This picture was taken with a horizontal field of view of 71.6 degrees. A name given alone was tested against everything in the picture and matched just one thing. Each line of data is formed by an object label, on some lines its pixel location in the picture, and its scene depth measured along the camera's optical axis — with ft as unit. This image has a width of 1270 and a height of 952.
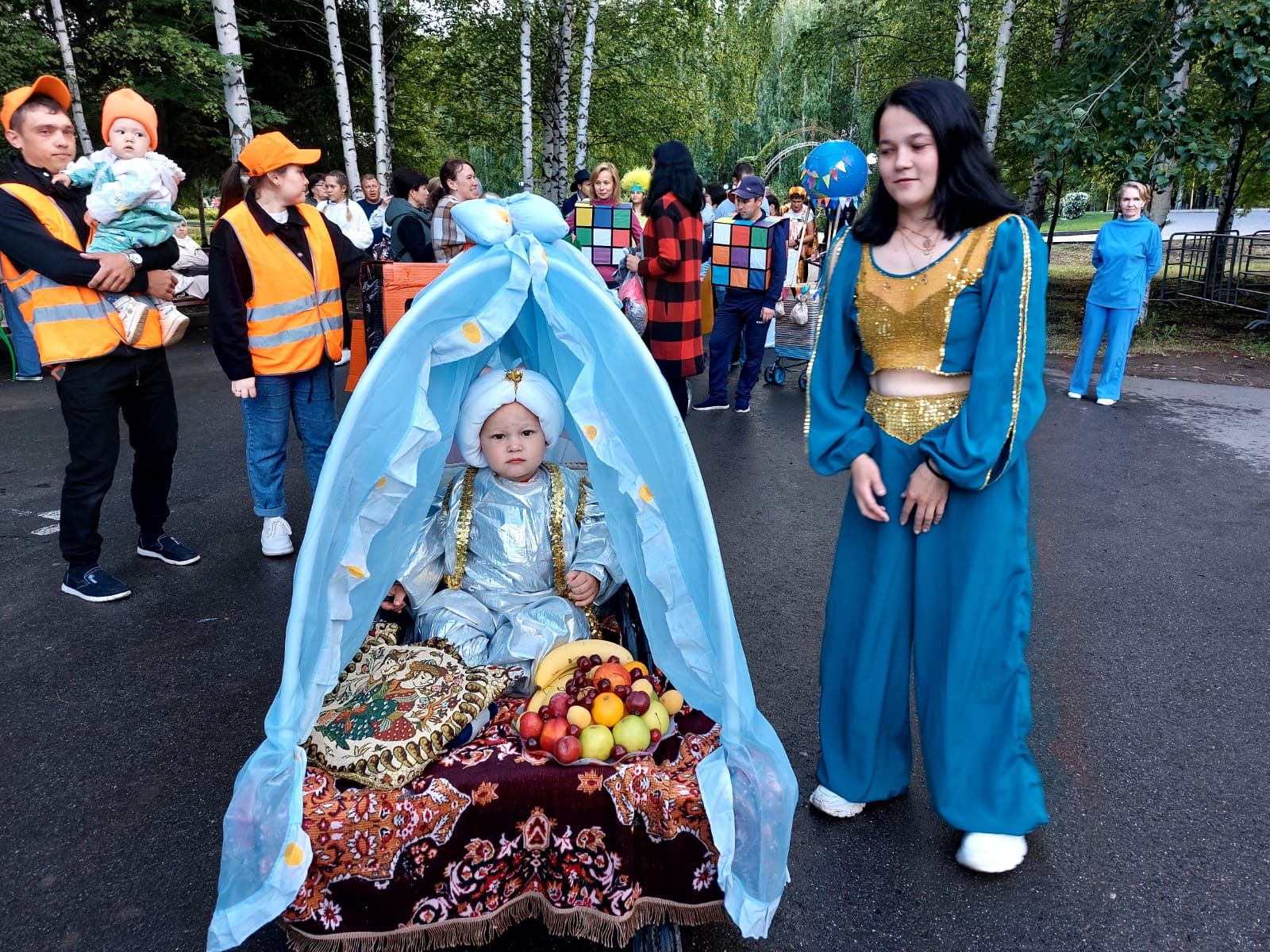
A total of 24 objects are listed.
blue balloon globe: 43.55
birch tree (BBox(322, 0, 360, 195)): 40.47
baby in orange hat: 12.35
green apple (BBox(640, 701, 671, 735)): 7.62
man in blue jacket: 24.34
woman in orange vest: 13.44
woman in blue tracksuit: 25.35
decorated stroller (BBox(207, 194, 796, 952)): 6.57
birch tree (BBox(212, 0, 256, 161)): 32.04
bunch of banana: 8.43
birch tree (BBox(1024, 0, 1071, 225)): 51.55
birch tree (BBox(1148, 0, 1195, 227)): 31.89
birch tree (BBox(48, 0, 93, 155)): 36.91
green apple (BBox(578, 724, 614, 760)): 7.21
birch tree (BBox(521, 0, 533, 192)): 47.62
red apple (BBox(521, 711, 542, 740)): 7.55
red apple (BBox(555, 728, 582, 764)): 7.09
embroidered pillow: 7.09
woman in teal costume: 7.26
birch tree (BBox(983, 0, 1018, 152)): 43.86
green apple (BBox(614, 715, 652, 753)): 7.41
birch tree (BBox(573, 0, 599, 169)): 48.11
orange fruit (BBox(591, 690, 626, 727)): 7.47
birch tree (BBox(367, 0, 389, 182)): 41.24
